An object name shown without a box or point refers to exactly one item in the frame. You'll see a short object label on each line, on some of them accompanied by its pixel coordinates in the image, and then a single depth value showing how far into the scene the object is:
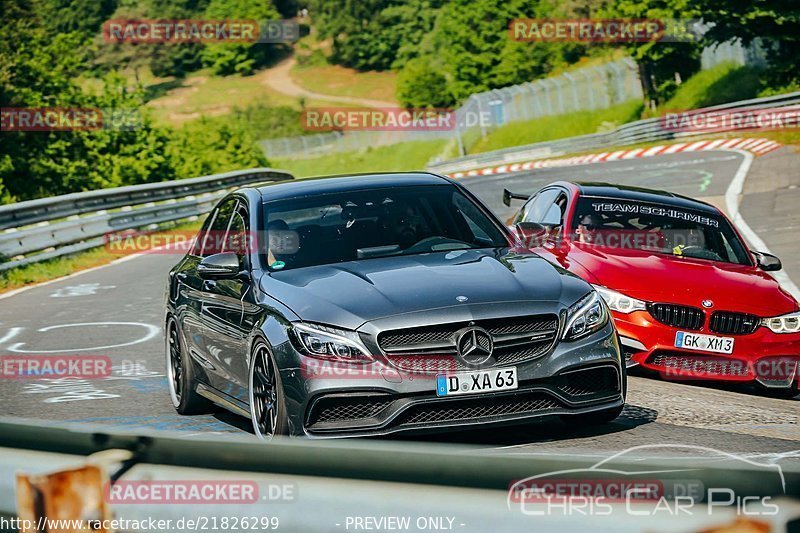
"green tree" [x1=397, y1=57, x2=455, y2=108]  113.31
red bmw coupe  10.18
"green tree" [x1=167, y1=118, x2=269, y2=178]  60.38
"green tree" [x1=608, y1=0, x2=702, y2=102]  64.88
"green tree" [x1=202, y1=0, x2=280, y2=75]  162.88
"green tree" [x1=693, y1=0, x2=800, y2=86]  50.59
